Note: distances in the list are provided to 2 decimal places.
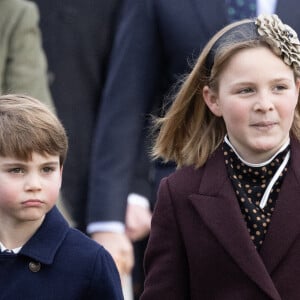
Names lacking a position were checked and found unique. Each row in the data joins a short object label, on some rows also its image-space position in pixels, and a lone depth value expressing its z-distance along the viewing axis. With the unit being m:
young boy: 12.52
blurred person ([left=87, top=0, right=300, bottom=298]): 15.59
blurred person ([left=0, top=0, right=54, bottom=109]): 16.56
